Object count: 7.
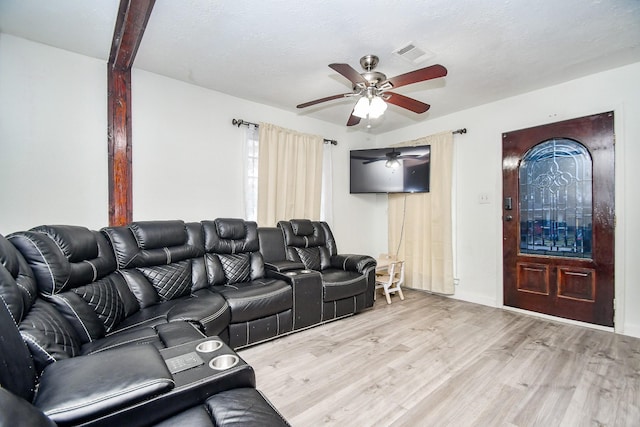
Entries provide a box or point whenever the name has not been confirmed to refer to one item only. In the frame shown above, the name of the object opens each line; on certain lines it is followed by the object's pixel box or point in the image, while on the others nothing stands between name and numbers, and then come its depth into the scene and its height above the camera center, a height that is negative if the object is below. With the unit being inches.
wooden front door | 111.7 +0.3
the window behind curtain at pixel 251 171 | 141.0 +23.0
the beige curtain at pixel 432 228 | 156.5 -6.2
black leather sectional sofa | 35.1 -22.0
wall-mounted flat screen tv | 163.3 +29.1
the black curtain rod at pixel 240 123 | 135.9 +45.8
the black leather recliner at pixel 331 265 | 121.6 -24.2
